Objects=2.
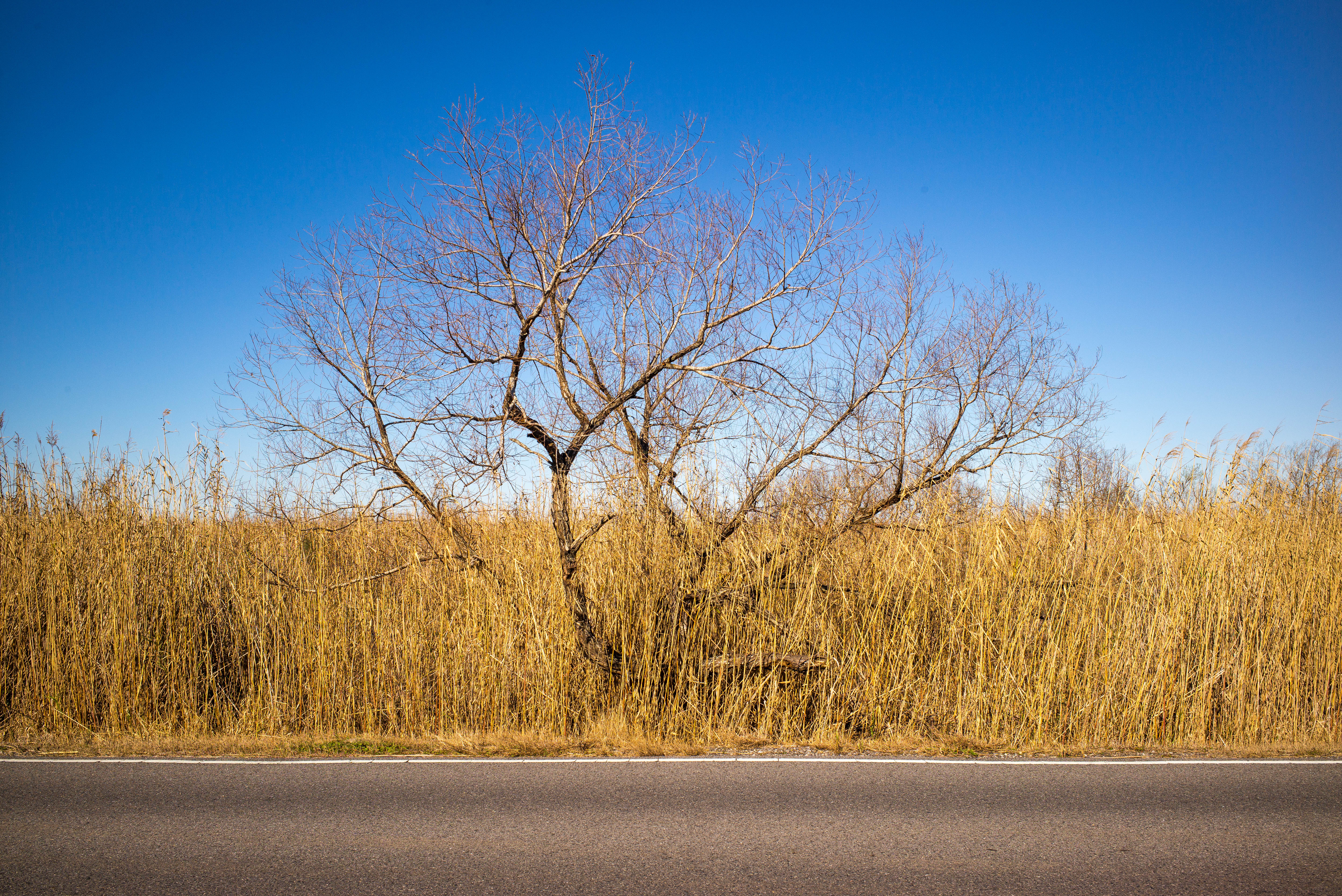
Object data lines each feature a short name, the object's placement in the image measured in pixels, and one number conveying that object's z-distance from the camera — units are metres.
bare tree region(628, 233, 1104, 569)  7.64
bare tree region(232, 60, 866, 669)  7.41
